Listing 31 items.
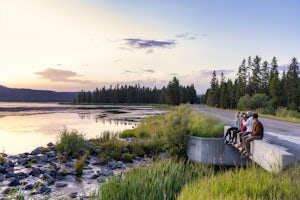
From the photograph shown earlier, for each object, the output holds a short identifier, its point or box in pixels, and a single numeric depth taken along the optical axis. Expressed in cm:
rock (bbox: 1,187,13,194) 1037
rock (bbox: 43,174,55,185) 1190
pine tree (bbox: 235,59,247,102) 7683
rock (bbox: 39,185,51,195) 1060
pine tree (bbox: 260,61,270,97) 7938
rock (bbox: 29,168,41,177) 1294
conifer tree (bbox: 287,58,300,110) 6431
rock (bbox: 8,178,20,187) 1144
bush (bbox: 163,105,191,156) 1692
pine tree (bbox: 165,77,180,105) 10647
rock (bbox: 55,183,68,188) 1147
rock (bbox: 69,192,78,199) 1003
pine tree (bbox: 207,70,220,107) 9172
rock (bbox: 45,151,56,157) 1661
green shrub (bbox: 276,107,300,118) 3638
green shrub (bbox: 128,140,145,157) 1778
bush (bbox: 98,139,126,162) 1655
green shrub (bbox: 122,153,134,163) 1645
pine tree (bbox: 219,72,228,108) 8234
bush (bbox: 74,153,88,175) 1348
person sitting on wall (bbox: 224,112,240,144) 1449
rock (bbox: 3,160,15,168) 1420
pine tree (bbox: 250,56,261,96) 8006
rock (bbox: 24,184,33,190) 1108
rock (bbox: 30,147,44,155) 1736
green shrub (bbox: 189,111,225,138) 1720
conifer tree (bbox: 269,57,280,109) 6222
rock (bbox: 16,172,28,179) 1259
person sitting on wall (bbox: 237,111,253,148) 1204
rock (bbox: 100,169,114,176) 1319
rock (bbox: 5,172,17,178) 1261
